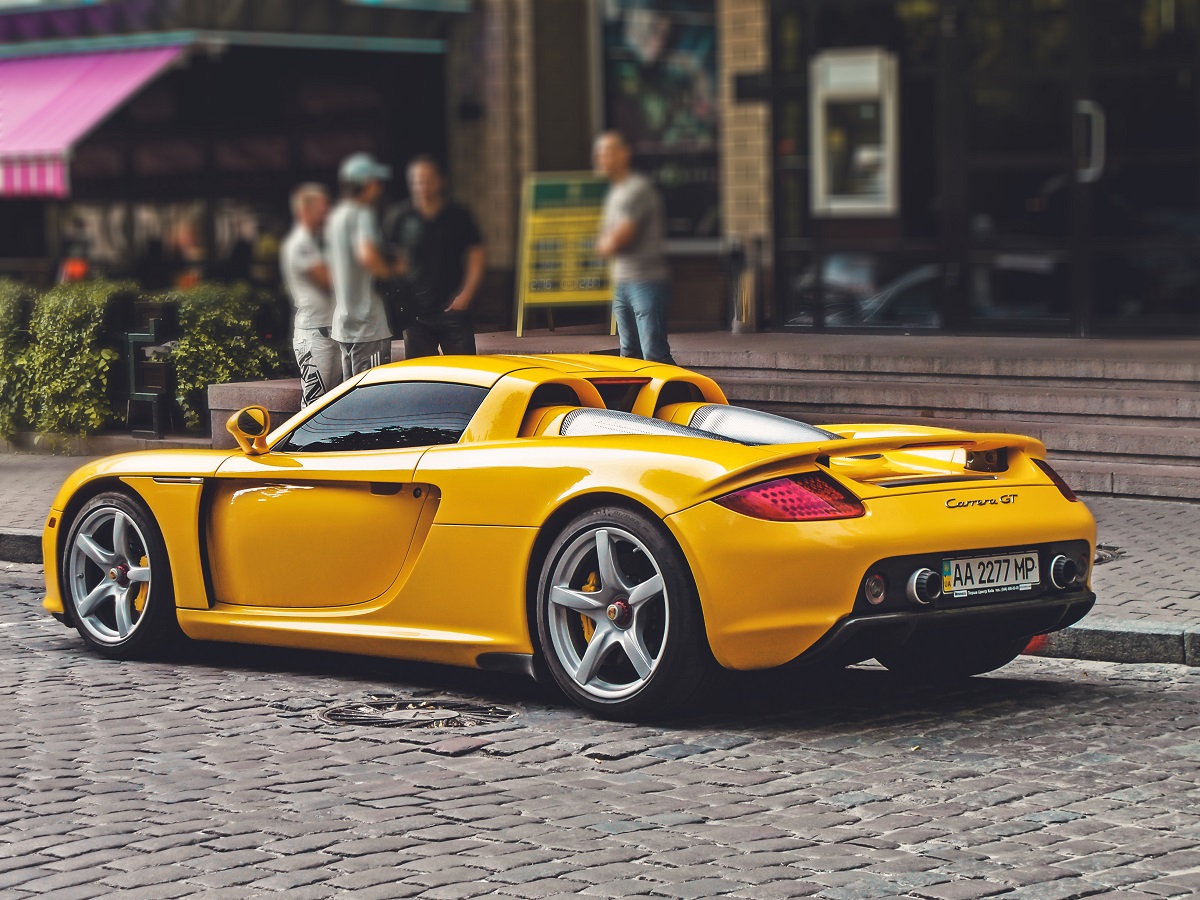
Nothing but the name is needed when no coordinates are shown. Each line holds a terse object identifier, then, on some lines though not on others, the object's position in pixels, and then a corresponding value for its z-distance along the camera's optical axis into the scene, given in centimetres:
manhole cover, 643
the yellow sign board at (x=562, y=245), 1683
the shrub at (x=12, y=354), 1484
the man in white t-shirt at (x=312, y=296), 1149
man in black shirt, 1170
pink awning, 1839
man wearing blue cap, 1124
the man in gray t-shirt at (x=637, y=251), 1239
